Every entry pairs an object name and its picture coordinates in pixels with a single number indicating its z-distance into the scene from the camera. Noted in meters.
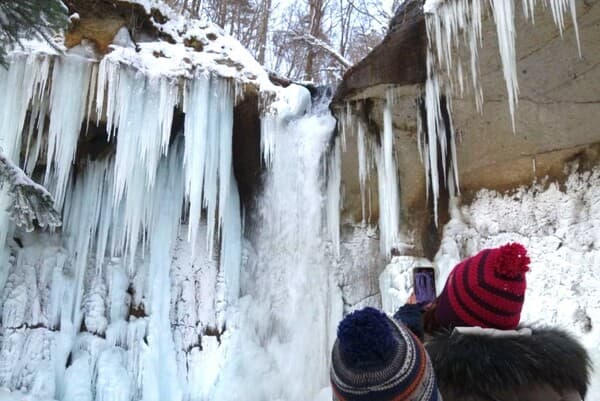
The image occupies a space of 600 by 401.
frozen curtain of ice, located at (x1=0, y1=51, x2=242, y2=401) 4.70
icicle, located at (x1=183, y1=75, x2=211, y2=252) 4.88
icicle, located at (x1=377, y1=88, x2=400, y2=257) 4.70
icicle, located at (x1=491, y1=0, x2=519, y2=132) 3.40
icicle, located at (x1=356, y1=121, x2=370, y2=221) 4.93
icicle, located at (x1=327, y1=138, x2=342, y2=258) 5.41
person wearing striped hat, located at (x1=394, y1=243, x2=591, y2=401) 1.05
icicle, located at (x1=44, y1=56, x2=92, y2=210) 4.64
